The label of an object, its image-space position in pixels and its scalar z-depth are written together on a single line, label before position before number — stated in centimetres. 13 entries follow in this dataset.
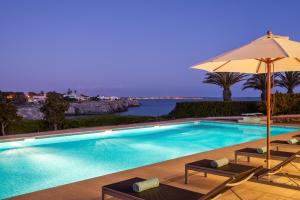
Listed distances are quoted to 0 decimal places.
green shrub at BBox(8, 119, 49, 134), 1385
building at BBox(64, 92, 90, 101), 6091
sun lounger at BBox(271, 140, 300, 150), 717
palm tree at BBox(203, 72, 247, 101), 2248
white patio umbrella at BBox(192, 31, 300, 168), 422
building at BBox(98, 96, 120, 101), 7155
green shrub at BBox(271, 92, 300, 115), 1903
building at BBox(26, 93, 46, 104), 4799
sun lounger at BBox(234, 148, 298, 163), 577
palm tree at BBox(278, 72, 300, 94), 2219
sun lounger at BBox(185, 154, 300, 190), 449
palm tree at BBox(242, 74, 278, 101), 2145
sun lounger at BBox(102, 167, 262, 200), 349
